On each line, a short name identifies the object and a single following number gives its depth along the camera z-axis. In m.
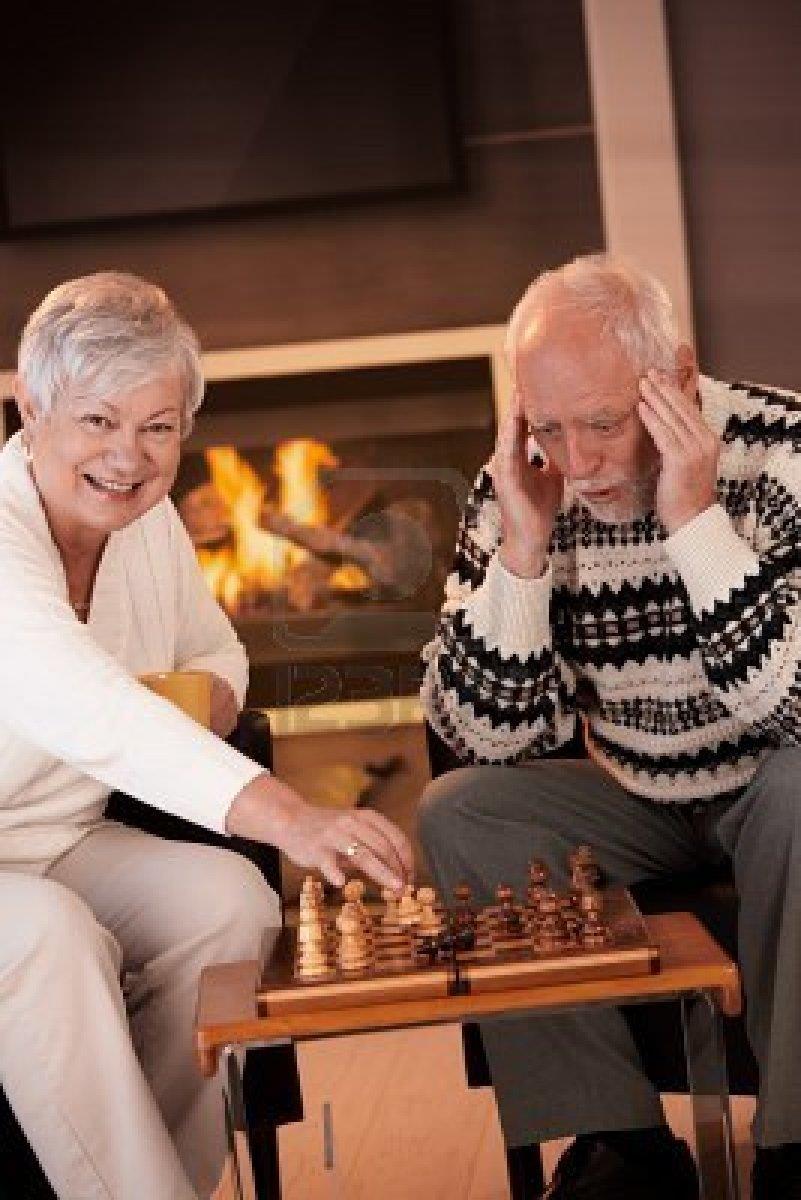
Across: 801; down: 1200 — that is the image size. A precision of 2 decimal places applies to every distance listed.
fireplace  4.84
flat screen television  4.81
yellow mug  2.57
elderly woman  2.28
